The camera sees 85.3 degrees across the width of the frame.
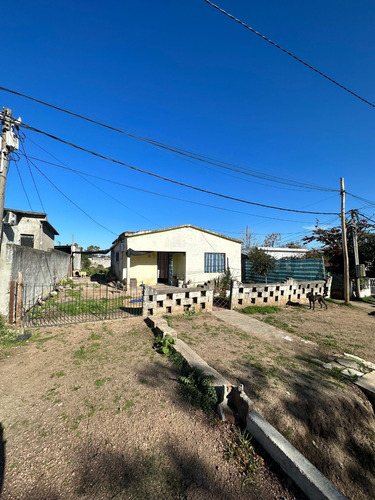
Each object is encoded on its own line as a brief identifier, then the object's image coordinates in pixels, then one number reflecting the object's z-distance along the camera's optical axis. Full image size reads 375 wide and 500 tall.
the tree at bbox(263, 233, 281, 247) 31.77
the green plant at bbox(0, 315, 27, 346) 4.74
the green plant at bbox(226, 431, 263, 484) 2.09
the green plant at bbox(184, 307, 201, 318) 7.17
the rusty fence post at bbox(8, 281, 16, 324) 5.51
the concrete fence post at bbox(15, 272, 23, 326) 5.58
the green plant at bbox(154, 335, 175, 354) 4.36
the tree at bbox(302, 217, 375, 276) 14.71
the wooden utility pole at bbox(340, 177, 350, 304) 10.88
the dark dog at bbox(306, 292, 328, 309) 9.16
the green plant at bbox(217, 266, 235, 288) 13.97
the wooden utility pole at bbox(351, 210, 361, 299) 12.23
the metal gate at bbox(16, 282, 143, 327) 6.52
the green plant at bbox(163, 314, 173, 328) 6.19
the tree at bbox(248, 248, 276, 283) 14.75
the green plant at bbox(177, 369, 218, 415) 2.88
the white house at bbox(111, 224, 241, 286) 13.42
